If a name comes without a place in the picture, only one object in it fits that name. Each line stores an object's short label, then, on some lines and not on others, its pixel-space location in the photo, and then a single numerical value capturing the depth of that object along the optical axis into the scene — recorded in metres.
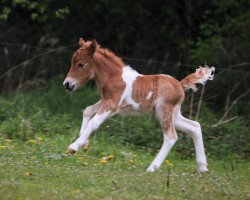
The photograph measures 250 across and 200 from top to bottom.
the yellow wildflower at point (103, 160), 19.78
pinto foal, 19.69
